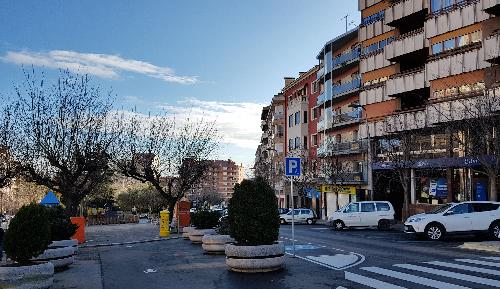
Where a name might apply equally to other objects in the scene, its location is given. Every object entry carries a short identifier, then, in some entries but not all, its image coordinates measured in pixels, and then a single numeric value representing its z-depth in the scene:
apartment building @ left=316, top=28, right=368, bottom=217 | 47.19
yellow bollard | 27.67
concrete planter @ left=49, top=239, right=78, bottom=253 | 14.06
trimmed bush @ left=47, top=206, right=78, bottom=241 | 14.60
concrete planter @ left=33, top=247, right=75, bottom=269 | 13.41
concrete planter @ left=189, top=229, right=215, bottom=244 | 21.23
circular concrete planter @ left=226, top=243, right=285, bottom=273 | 11.92
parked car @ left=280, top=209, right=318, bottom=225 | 44.38
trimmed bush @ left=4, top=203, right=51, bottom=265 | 10.23
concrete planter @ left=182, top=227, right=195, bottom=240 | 24.12
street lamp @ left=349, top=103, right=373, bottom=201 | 41.09
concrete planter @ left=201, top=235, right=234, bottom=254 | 16.88
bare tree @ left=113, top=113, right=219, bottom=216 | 36.28
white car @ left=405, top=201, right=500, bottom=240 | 20.72
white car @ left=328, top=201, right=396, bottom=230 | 30.88
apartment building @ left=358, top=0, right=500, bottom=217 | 31.33
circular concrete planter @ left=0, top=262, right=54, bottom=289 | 9.29
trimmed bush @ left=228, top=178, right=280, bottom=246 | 12.21
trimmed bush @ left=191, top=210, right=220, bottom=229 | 21.69
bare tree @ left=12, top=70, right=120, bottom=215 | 28.48
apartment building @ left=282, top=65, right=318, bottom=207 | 60.03
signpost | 15.66
